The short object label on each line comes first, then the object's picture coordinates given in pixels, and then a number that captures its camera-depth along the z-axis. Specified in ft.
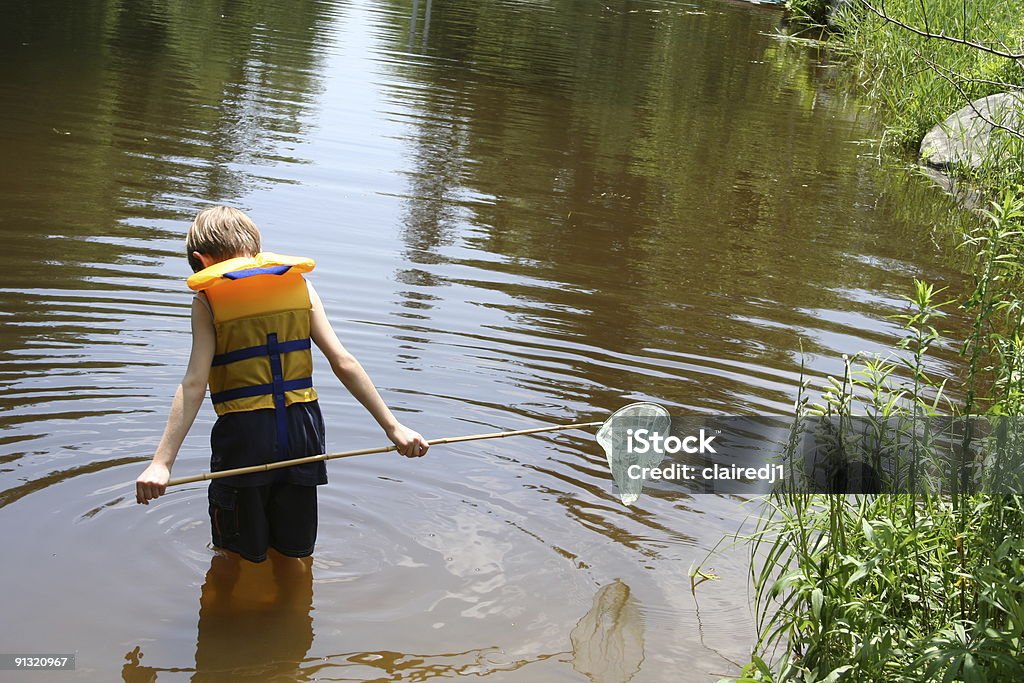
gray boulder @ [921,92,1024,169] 40.29
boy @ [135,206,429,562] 14.82
